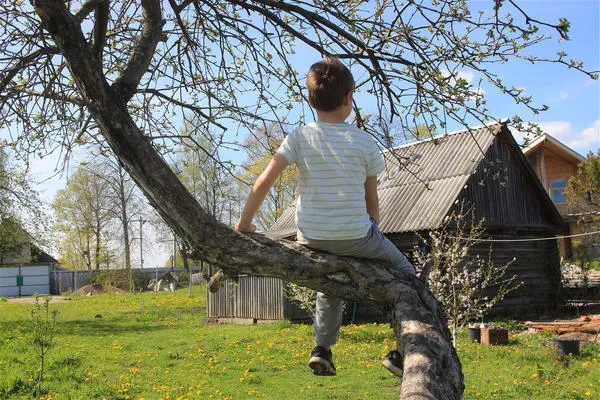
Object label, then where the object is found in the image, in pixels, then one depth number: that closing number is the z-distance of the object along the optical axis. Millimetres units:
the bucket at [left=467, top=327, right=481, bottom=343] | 12031
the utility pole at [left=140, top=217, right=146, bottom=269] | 45122
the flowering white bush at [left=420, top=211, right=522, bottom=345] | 9781
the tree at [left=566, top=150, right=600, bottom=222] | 20156
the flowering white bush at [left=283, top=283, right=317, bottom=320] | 14133
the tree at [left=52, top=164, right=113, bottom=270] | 47594
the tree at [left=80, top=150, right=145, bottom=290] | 44375
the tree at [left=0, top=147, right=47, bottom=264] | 23234
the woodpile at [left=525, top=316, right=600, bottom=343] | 12133
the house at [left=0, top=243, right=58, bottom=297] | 40572
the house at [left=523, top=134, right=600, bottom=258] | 28844
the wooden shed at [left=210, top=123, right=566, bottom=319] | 15790
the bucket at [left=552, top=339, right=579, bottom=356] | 9438
